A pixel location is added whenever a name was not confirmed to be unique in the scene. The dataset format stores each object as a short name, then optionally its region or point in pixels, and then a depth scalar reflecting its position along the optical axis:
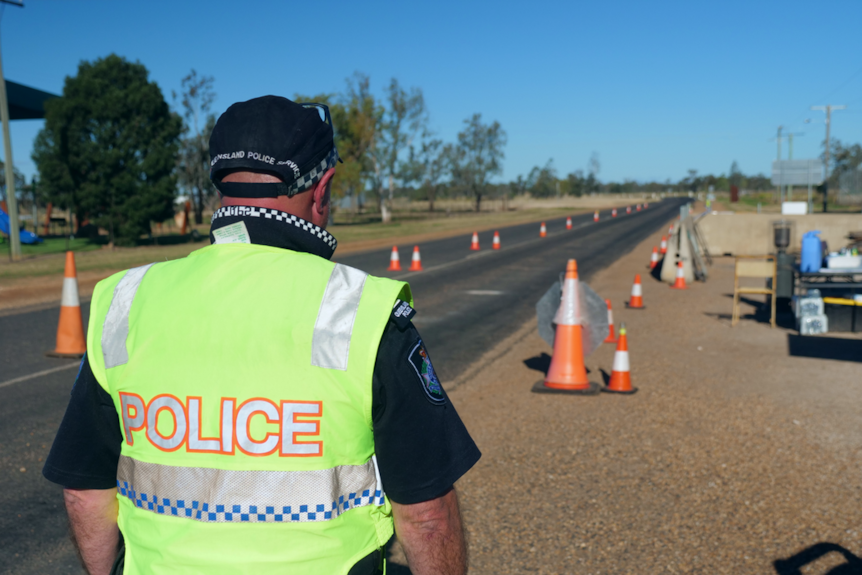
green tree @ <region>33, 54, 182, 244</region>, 26.98
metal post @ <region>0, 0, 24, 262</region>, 20.56
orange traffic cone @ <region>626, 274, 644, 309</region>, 12.54
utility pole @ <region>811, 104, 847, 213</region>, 57.18
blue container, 9.69
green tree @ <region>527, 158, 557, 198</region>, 129.12
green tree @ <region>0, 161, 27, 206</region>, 46.56
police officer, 1.45
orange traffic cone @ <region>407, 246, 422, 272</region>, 18.55
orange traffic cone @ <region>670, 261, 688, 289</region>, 14.91
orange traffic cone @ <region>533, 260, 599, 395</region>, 7.02
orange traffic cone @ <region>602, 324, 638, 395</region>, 6.94
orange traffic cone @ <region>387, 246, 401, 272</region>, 18.55
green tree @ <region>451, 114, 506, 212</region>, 82.38
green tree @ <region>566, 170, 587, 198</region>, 154.50
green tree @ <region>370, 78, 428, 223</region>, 59.84
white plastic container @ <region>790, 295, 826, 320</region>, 9.29
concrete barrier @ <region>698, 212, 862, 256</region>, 19.30
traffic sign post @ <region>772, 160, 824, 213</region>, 38.59
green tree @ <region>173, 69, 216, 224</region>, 44.09
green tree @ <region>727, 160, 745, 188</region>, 160.40
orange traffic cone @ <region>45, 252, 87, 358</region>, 8.30
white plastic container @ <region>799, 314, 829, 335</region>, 9.25
